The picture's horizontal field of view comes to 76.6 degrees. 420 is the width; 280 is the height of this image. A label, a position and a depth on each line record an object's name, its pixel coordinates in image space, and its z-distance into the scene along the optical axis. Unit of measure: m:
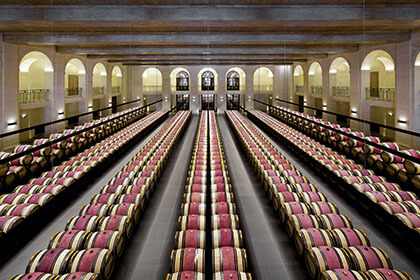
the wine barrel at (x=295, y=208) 4.97
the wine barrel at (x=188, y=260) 3.58
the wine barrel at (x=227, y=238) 4.04
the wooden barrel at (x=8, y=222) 4.57
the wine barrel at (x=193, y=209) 4.92
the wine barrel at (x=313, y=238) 4.08
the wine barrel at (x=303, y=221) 4.54
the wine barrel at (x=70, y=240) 4.04
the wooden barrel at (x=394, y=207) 5.07
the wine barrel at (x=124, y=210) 5.01
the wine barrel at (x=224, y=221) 4.46
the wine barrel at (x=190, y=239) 4.07
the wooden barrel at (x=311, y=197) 5.47
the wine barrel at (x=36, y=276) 3.32
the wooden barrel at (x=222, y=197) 5.39
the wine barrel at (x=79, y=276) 3.31
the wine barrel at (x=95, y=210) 4.96
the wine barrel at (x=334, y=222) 4.52
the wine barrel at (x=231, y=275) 3.33
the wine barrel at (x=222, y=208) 4.96
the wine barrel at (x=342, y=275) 3.30
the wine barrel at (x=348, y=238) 4.05
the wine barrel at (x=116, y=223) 4.51
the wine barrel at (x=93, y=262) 3.55
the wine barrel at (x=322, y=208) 4.96
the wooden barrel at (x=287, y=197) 5.48
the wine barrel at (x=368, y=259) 3.61
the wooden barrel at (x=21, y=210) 4.99
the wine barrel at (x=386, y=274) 3.34
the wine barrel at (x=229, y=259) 3.56
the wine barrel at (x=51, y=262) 3.56
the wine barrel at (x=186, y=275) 3.35
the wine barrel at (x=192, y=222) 4.48
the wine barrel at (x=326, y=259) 3.60
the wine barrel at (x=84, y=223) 4.53
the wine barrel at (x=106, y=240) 4.05
